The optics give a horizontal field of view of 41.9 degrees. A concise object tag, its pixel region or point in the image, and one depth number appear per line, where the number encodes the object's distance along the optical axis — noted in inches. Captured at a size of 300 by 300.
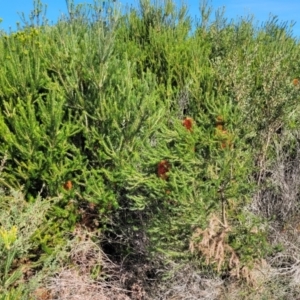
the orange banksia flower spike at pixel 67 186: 137.1
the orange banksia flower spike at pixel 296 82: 155.0
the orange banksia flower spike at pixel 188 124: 113.2
